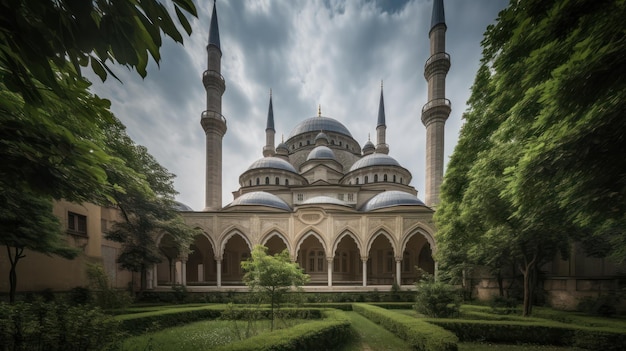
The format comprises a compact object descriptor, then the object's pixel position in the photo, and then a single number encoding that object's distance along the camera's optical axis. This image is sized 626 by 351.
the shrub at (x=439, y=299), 11.95
